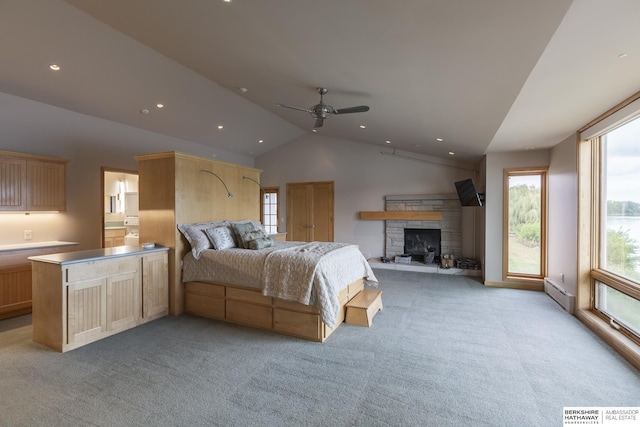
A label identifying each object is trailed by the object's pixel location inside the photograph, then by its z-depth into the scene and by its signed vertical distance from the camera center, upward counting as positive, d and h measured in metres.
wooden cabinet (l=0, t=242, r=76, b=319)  3.66 -0.88
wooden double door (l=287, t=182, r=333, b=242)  7.99 -0.01
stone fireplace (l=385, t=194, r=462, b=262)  6.73 -0.26
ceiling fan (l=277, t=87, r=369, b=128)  3.69 +1.29
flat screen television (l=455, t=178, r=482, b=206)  5.46 +0.35
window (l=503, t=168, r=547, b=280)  5.32 -0.22
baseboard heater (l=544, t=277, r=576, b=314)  3.99 -1.21
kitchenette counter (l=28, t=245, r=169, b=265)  2.88 -0.47
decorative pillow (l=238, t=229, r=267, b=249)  4.02 -0.35
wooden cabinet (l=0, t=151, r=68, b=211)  3.85 +0.40
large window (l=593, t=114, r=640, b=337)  3.07 -0.19
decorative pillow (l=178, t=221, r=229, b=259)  3.81 -0.34
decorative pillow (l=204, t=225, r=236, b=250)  3.90 -0.35
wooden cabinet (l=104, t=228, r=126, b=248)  5.95 -0.52
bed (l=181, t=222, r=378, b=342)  3.12 -0.83
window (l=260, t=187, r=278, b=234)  8.73 +0.10
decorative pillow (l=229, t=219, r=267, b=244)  4.10 -0.22
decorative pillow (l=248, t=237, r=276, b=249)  3.92 -0.42
